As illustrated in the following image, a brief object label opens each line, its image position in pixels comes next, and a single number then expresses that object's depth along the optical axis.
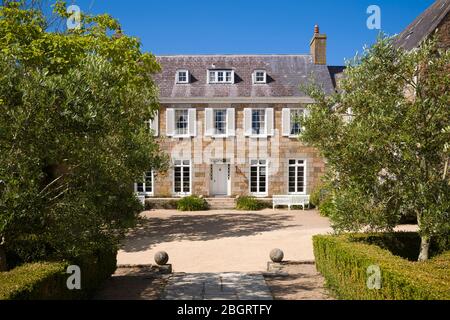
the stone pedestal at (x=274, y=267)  11.47
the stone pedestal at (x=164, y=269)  11.34
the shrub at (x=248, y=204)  24.88
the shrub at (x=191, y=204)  24.67
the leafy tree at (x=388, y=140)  7.95
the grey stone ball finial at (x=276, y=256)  11.68
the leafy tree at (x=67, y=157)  6.16
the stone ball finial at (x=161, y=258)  11.49
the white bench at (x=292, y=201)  25.14
